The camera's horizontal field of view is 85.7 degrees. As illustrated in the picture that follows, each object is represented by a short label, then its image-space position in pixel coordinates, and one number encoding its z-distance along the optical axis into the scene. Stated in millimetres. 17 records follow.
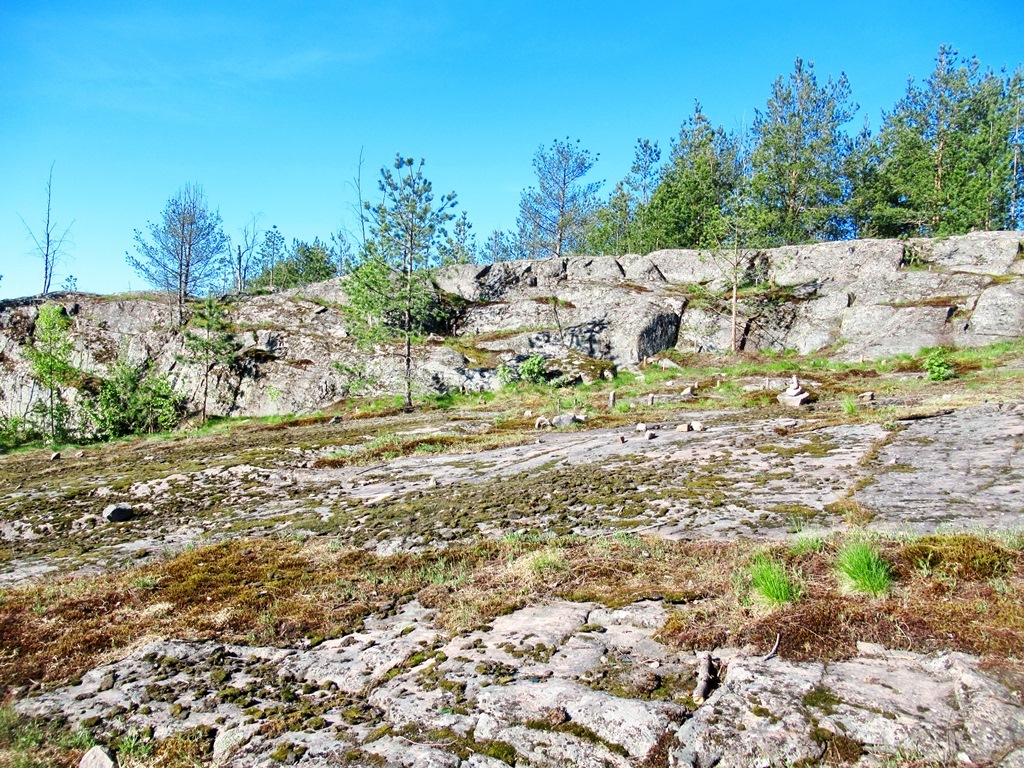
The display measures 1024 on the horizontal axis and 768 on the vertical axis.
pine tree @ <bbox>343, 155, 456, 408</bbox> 32625
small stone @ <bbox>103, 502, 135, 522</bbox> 11305
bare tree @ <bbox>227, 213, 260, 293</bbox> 65562
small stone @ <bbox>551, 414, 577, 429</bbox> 18597
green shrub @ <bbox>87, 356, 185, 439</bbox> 35375
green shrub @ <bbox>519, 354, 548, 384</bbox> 33094
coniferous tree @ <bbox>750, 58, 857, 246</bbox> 50125
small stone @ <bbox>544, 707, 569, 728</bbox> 3371
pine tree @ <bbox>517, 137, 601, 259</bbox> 58094
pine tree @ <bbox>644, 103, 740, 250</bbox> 51219
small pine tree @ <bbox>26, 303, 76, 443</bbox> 35438
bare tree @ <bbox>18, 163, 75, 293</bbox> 46750
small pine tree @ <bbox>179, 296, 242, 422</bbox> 38188
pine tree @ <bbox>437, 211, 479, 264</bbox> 33719
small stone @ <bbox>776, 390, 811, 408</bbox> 18328
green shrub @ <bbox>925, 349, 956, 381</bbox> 21969
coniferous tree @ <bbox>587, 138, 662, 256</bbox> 59656
